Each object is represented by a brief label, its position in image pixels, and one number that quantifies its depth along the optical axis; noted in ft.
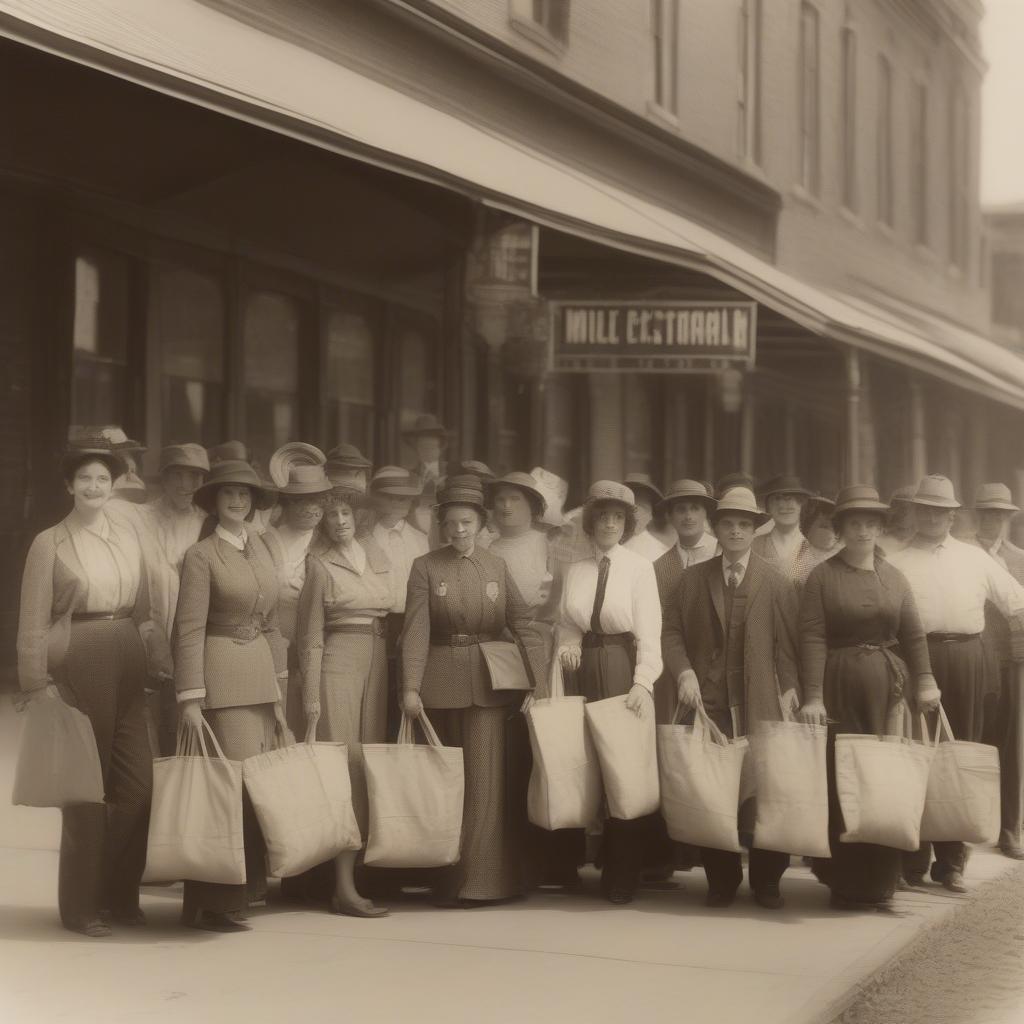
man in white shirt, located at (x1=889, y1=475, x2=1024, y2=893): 25.39
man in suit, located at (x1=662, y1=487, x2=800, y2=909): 23.47
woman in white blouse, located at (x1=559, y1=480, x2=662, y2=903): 23.61
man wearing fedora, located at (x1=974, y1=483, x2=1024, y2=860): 27.32
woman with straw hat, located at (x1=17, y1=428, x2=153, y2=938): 19.95
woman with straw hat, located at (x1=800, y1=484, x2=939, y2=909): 23.34
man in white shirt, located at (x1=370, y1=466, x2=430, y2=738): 25.53
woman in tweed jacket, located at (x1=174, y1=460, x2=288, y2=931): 20.81
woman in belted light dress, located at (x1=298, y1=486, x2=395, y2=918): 22.34
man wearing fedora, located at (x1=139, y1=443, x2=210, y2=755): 22.66
